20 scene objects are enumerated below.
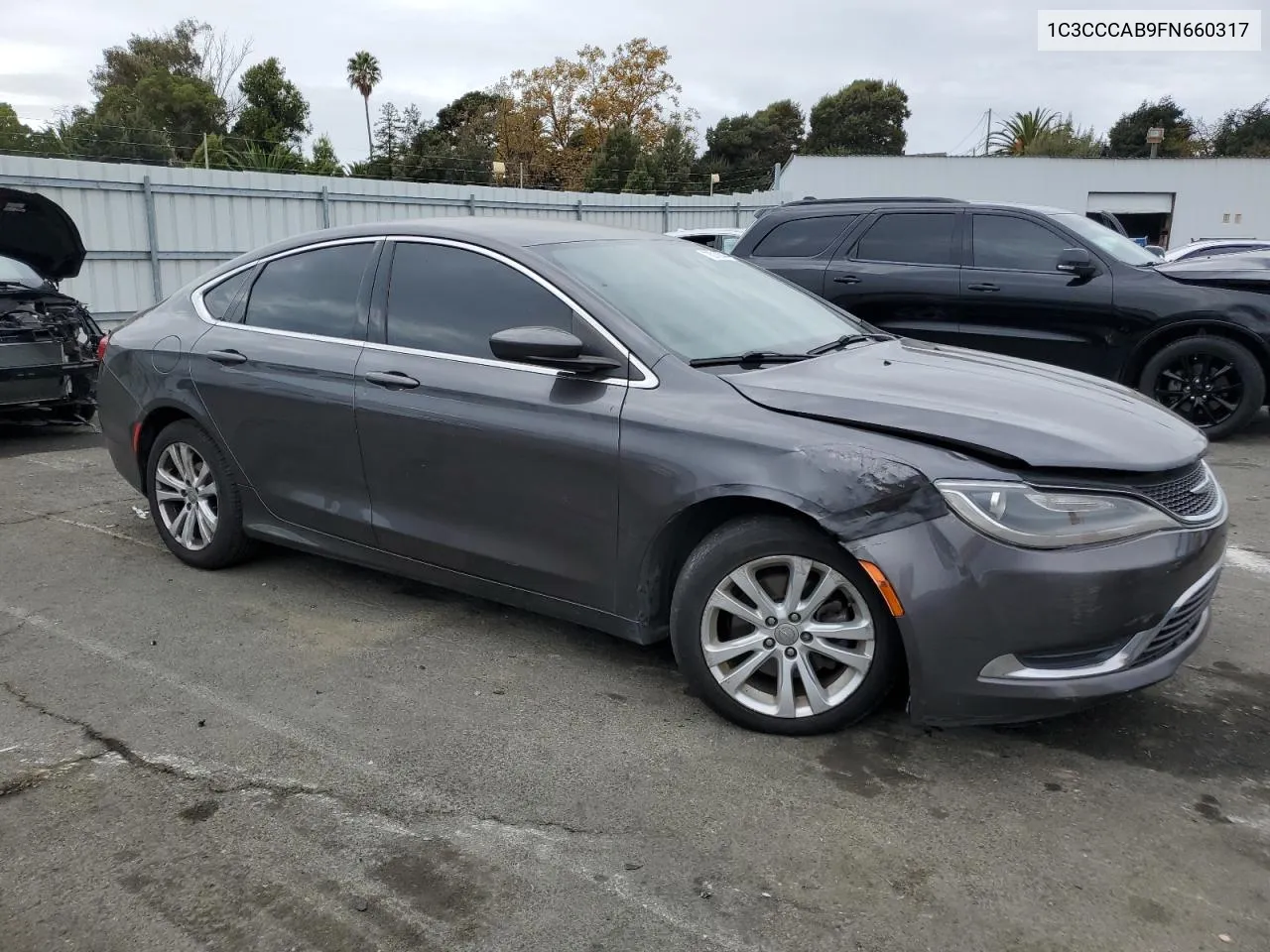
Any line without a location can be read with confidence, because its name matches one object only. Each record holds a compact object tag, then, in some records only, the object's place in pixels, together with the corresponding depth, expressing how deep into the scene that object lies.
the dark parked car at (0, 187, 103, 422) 7.43
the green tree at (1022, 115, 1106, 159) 53.91
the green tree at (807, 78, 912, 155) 69.75
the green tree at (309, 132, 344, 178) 33.03
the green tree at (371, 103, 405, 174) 57.59
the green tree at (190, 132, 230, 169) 34.50
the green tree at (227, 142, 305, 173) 30.08
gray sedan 2.88
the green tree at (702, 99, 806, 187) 67.62
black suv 7.51
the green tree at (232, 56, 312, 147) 47.81
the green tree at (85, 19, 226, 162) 39.75
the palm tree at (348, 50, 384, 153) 64.06
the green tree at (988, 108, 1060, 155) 58.97
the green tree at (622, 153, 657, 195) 37.34
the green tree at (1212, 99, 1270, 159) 56.25
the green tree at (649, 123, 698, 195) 41.81
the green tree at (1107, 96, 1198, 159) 60.25
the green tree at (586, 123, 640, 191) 40.09
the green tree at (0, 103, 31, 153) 29.51
